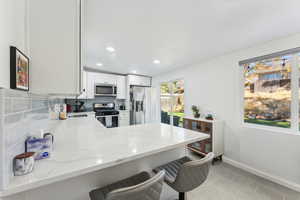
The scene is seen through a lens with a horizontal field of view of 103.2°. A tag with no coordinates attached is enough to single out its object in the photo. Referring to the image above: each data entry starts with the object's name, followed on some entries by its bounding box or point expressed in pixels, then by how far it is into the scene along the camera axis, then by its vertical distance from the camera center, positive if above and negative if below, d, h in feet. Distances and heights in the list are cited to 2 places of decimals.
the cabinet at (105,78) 13.40 +2.44
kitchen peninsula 2.07 -1.28
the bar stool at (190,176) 2.89 -1.94
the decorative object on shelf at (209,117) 8.74 -1.29
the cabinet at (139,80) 14.73 +2.49
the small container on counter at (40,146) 2.33 -0.96
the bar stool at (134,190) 1.95 -1.70
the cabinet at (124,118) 14.31 -2.24
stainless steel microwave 13.25 +1.15
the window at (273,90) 5.93 +0.55
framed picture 1.87 +0.50
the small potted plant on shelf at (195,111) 9.57 -0.94
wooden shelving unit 7.93 -2.65
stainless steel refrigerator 15.14 -0.72
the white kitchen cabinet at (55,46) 2.52 +1.19
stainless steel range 13.05 -1.63
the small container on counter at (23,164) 1.93 -1.08
